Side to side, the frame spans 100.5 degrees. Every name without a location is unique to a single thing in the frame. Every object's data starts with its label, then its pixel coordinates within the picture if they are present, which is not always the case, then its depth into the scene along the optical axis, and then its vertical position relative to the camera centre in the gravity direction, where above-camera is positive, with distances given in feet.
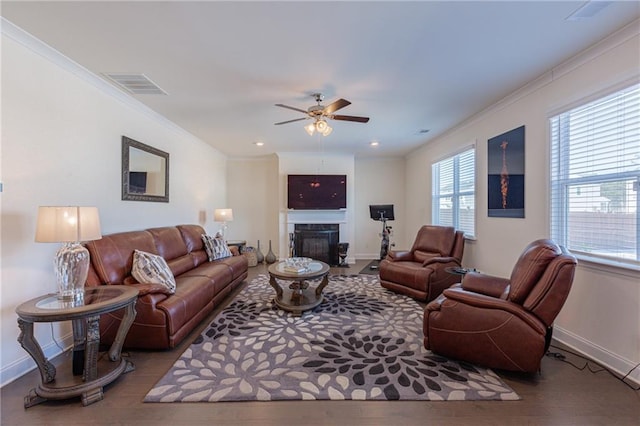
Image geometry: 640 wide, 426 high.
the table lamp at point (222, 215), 17.84 -0.18
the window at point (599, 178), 6.86 +1.08
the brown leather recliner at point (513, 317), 6.27 -2.62
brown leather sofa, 7.79 -2.64
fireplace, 20.20 -2.38
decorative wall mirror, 10.80 +1.78
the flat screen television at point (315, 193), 20.35 +1.55
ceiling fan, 9.93 +3.70
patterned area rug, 6.22 -4.15
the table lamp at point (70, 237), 6.18 -0.61
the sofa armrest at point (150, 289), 7.79 -2.31
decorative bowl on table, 11.21 -2.31
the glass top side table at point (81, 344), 5.72 -3.11
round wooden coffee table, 10.64 -3.36
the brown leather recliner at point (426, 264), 12.02 -2.53
